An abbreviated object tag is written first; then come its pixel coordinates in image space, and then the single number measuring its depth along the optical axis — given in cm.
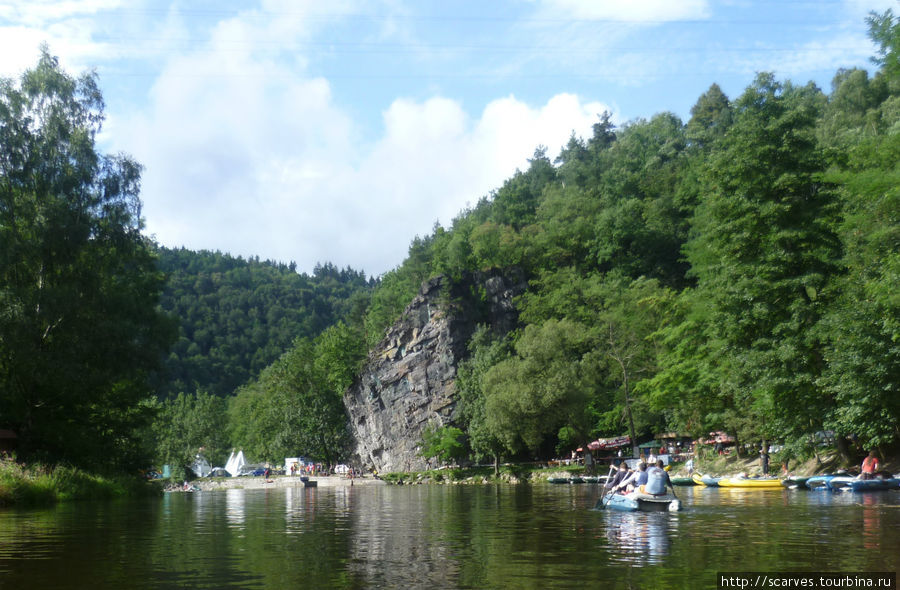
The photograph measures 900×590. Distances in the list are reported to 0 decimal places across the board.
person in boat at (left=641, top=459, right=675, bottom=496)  2109
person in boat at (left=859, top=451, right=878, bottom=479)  2847
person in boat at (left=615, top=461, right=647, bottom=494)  2230
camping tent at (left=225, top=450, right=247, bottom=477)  11600
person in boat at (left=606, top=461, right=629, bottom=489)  2438
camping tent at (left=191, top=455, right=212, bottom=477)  12556
